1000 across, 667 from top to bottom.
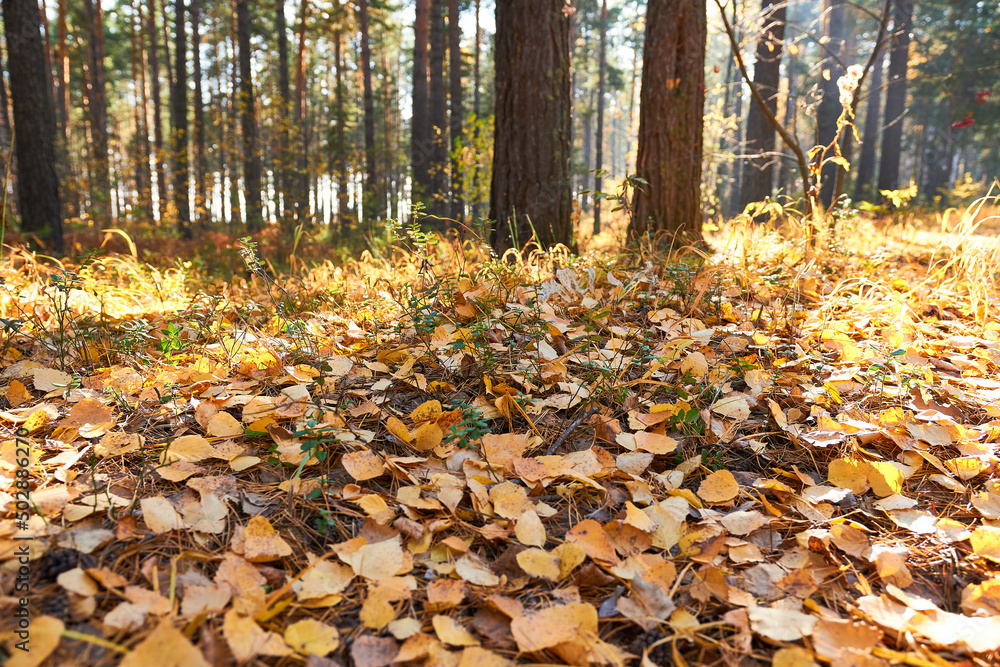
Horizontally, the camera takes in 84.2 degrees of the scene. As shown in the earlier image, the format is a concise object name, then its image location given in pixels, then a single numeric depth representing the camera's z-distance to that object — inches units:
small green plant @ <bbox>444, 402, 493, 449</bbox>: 55.8
